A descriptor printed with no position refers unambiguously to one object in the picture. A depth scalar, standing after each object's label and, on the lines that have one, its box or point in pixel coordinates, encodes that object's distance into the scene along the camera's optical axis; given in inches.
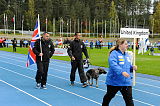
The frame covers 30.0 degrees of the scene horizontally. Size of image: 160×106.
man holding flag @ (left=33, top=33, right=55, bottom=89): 410.0
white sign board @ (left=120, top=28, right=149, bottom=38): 402.0
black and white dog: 427.2
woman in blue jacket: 241.3
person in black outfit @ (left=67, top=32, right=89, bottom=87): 433.8
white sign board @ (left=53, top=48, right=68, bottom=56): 1138.0
